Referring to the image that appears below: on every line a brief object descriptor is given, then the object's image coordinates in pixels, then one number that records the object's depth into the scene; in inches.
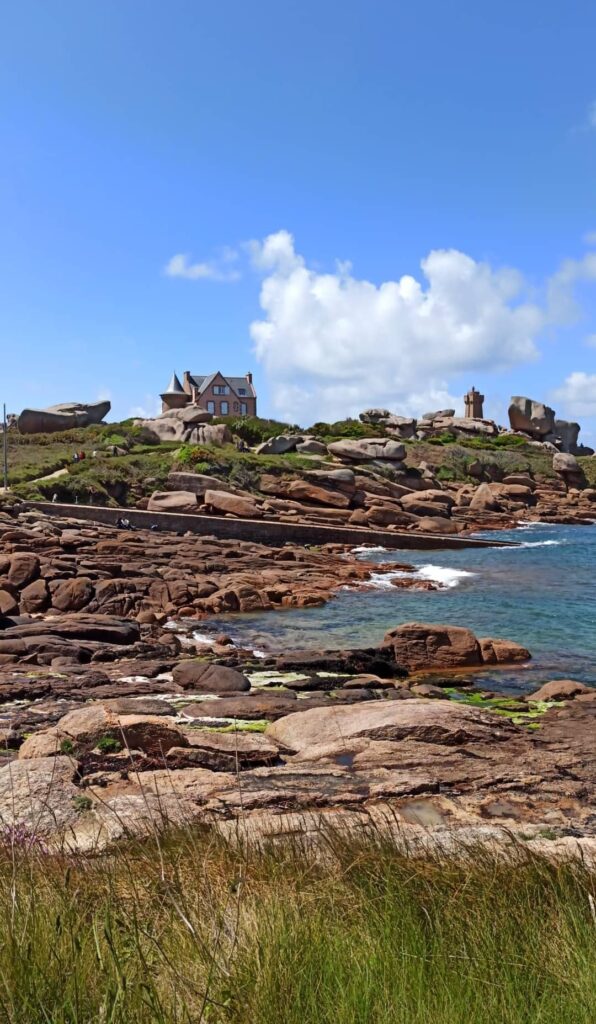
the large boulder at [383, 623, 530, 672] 628.7
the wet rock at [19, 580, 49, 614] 858.1
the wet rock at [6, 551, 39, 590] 906.1
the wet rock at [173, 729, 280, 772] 327.9
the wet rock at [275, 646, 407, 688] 602.5
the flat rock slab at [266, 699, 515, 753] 376.5
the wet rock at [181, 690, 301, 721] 435.2
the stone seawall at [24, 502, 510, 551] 1494.8
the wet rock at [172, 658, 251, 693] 514.9
